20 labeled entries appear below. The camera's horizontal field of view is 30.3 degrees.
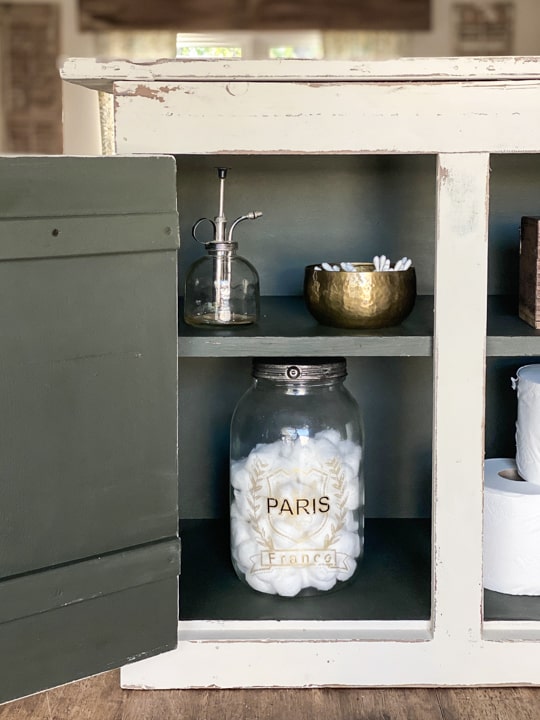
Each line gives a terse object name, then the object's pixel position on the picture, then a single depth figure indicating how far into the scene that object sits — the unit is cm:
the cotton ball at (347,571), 165
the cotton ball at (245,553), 164
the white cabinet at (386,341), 142
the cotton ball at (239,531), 164
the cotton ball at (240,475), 164
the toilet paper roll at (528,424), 163
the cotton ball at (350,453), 165
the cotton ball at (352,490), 164
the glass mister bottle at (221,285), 161
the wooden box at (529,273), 159
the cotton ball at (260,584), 163
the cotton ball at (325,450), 162
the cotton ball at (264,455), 162
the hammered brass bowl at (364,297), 154
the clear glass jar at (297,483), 161
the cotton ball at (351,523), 164
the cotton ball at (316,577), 163
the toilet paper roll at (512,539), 164
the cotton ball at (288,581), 162
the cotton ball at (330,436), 163
